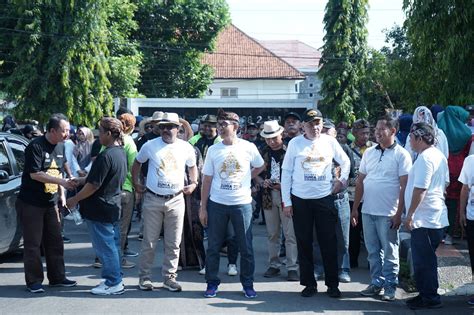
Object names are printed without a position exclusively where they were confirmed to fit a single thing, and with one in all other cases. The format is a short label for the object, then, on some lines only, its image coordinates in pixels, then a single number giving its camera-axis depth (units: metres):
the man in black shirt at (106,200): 7.77
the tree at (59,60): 26.12
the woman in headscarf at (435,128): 9.41
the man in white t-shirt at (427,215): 7.26
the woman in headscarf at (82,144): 12.92
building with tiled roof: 56.31
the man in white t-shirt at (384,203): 7.80
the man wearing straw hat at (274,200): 8.98
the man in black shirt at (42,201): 8.09
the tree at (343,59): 35.41
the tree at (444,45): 14.41
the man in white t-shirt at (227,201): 7.97
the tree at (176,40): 41.59
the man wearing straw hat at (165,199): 8.24
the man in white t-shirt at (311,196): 7.87
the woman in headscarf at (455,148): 10.45
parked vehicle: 9.10
